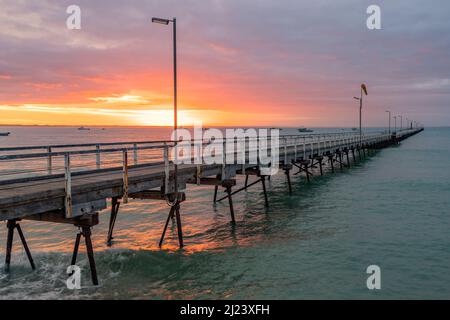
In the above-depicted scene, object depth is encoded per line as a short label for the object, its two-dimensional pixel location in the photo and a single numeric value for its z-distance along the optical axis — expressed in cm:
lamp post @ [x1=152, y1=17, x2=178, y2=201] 1332
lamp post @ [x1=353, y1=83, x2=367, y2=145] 5579
